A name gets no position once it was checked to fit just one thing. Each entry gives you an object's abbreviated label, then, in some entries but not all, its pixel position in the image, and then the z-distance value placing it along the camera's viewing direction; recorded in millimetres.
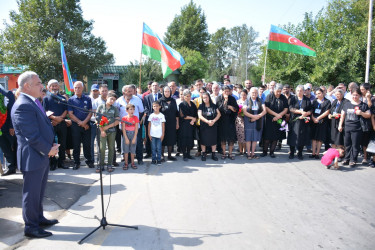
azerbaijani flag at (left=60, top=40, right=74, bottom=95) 10016
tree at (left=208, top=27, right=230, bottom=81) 68062
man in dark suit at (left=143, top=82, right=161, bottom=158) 8328
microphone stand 3805
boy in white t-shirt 7574
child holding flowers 6773
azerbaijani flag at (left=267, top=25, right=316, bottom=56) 11570
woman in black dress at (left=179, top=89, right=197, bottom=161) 8148
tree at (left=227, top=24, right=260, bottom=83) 59344
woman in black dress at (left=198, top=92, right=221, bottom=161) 8109
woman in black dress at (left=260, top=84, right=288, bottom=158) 8367
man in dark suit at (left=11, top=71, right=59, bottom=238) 3500
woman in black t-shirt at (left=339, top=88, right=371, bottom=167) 7328
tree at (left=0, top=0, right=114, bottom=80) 27391
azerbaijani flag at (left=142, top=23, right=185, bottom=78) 9289
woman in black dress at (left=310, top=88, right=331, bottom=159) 8258
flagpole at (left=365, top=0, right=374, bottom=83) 14734
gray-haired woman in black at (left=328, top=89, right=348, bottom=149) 7887
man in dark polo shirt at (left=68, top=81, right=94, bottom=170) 6977
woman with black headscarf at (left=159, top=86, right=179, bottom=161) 7992
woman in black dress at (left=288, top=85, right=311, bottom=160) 8211
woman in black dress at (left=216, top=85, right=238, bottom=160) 8164
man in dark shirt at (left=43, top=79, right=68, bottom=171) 6793
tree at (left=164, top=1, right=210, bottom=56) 50188
